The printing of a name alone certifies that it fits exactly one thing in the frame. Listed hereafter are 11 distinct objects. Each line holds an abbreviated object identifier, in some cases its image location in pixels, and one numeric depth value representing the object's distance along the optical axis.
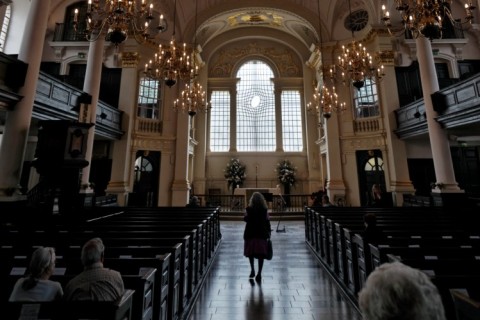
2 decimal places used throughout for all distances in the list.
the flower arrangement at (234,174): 14.16
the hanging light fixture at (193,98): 8.46
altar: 11.79
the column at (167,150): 11.03
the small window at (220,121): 15.52
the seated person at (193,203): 7.25
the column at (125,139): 9.92
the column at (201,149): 14.26
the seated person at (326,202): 7.15
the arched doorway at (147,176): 10.89
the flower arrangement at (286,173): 14.06
